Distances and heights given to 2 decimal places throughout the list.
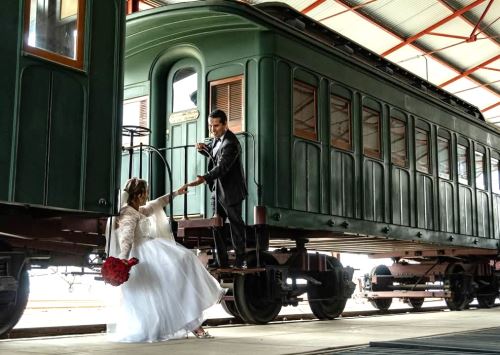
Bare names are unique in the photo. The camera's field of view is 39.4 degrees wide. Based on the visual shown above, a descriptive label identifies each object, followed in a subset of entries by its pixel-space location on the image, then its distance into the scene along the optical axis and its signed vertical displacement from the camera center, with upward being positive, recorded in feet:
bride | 19.57 -0.22
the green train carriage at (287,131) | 25.80 +5.94
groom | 22.98 +3.26
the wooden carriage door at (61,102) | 15.25 +4.08
